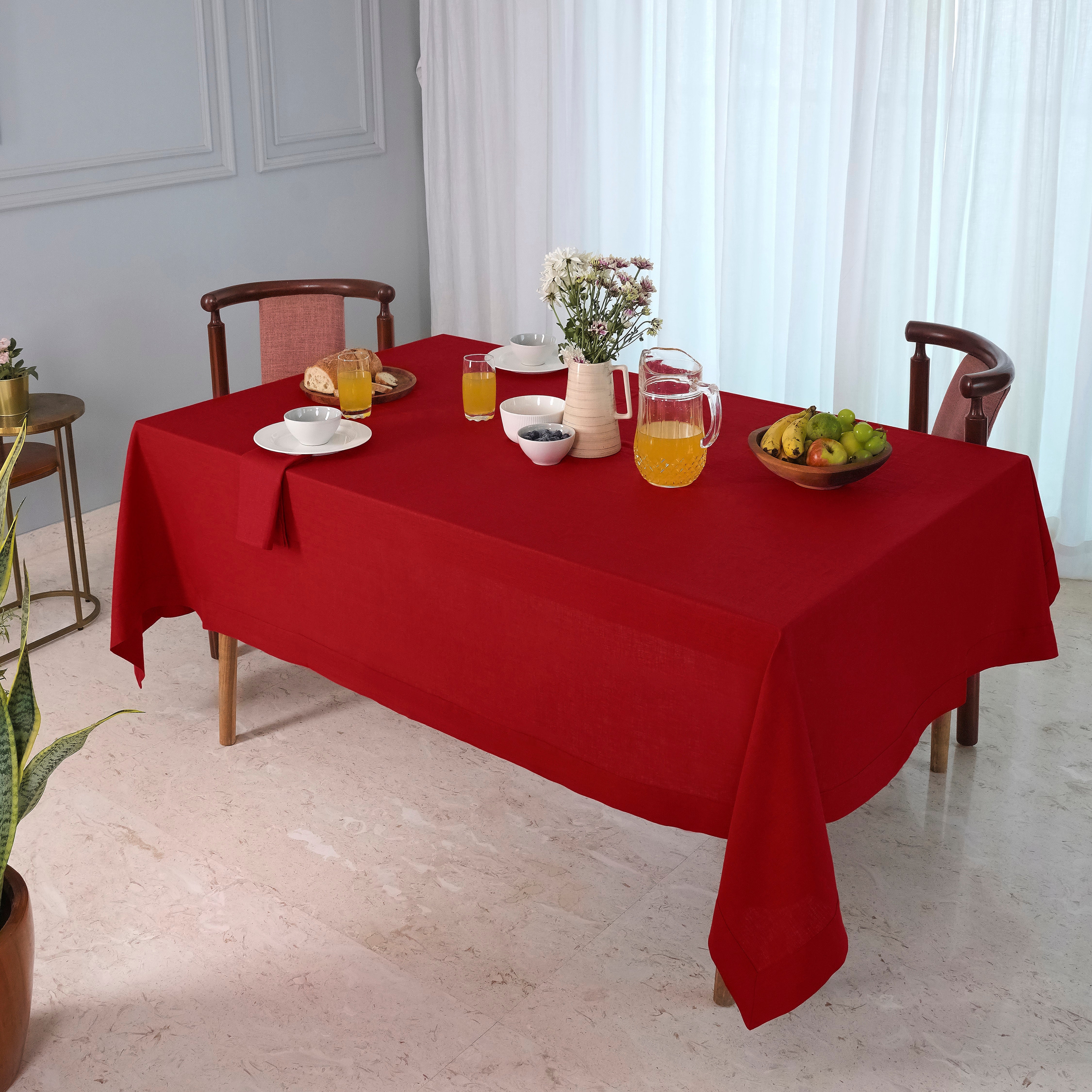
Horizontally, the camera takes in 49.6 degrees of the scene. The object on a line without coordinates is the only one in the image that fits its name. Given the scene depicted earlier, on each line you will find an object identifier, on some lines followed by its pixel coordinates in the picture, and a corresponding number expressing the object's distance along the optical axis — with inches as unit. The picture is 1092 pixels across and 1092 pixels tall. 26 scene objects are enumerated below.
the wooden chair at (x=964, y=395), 85.0
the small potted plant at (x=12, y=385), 117.6
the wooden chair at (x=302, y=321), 119.8
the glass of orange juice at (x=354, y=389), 93.4
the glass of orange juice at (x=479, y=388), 92.4
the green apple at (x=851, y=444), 76.8
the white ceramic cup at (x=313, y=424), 86.6
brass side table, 116.9
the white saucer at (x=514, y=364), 104.5
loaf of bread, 99.1
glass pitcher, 78.0
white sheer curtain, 125.6
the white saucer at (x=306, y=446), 87.1
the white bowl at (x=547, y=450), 83.7
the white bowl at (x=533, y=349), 104.3
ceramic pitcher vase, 84.0
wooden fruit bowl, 76.5
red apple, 76.6
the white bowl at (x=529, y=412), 88.3
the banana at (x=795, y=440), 77.7
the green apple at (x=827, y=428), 76.9
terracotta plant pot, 65.8
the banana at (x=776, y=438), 78.9
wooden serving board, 98.7
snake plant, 62.2
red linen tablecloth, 65.2
